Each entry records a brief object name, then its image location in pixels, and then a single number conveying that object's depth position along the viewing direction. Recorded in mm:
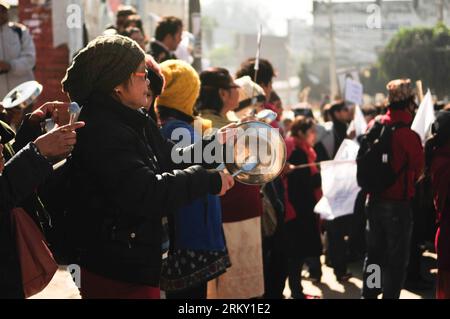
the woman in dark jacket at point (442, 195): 8792
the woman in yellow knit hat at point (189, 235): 7850
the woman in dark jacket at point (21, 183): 5296
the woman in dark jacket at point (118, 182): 5686
